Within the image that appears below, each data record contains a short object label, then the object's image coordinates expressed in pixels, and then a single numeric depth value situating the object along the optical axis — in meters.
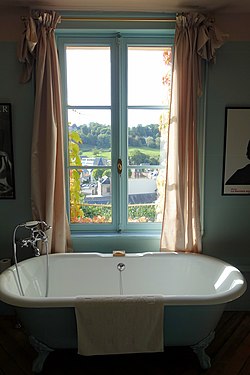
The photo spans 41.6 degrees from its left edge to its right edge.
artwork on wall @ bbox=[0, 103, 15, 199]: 2.64
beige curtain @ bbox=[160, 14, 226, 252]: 2.49
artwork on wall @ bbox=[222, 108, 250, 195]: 2.67
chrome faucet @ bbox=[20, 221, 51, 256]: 2.39
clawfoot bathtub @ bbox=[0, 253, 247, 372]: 1.93
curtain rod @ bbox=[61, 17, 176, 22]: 2.54
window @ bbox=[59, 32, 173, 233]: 2.71
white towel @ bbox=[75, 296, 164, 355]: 1.88
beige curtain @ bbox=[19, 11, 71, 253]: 2.47
